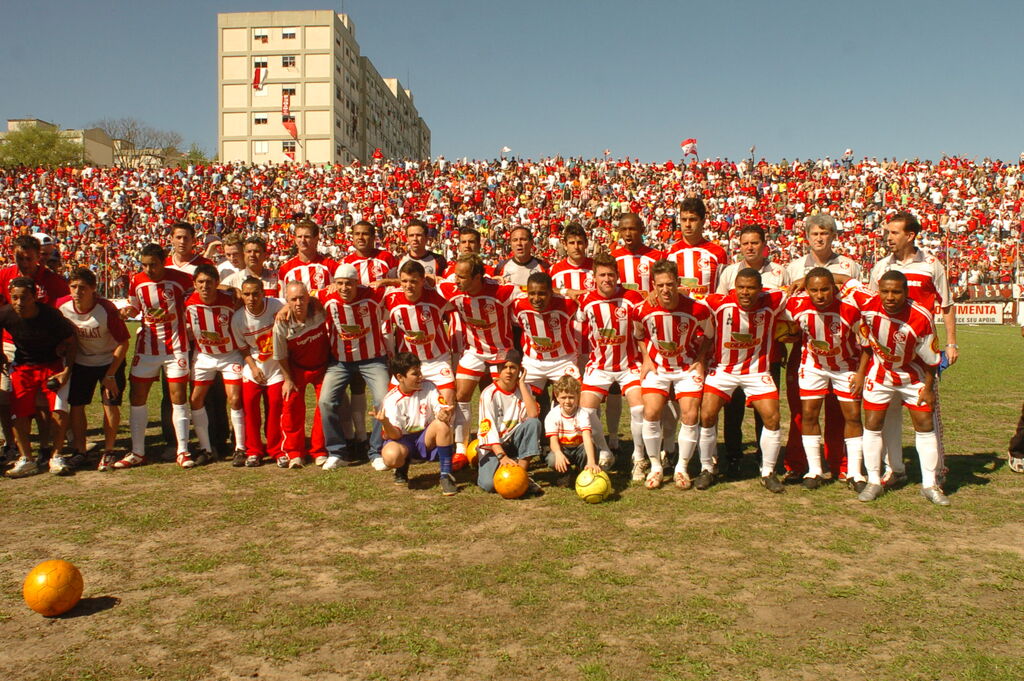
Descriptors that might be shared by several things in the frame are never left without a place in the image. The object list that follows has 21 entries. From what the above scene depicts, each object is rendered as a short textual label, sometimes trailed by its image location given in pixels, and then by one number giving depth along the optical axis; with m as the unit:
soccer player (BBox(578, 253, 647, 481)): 6.64
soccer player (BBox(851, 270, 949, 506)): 5.74
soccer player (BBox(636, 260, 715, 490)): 6.32
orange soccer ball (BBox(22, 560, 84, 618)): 3.85
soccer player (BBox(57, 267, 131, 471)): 7.11
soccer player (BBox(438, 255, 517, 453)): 7.15
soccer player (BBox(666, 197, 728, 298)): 7.02
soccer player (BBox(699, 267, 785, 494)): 6.21
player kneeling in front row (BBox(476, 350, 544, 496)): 6.35
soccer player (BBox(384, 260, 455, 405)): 7.21
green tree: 61.97
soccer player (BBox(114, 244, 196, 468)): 7.20
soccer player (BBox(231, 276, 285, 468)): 7.23
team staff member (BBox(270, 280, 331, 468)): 7.04
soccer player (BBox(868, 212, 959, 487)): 5.97
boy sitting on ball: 6.43
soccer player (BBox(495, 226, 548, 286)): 7.49
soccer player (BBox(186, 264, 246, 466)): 7.25
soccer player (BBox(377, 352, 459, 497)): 6.34
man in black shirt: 6.77
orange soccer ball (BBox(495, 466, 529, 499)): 5.96
